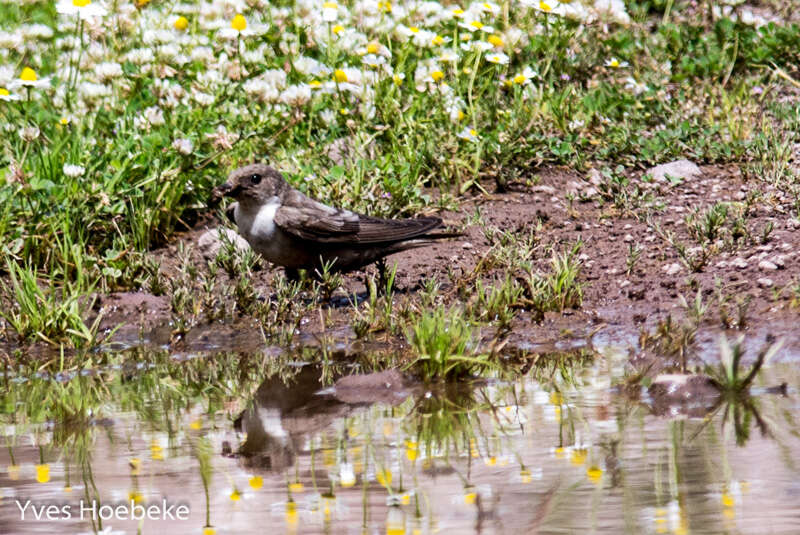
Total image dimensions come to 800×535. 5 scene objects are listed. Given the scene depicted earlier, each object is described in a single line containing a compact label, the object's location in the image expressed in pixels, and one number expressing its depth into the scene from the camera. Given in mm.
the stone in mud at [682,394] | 9094
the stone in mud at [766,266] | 12859
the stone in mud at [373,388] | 10000
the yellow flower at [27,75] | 14234
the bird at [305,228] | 13758
